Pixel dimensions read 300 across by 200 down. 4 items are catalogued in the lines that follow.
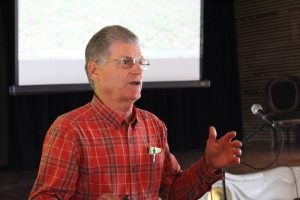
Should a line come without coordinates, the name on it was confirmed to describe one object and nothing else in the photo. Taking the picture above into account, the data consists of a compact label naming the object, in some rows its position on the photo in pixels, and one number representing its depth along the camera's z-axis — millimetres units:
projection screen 7893
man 2543
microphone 3962
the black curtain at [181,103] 9598
